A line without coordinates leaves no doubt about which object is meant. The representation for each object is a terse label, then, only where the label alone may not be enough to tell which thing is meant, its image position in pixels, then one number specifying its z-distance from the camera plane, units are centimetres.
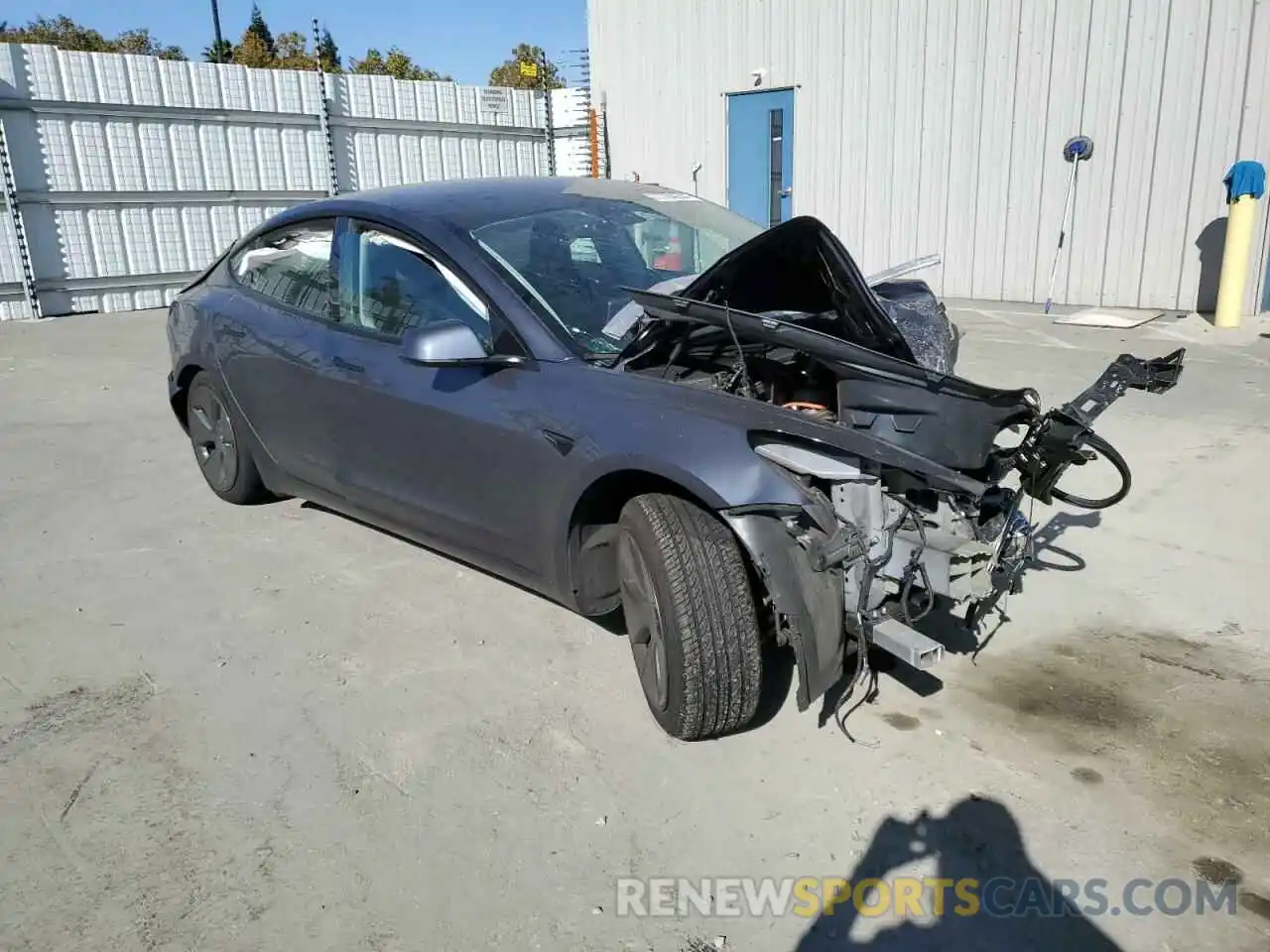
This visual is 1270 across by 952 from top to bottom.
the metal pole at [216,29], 3516
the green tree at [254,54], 3784
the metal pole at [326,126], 1247
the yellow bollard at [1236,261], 838
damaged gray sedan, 251
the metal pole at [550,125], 1461
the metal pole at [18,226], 1045
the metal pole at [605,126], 1415
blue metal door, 1232
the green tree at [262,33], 4138
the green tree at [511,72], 4773
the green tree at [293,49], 4175
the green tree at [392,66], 4112
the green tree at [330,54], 4339
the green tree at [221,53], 3476
